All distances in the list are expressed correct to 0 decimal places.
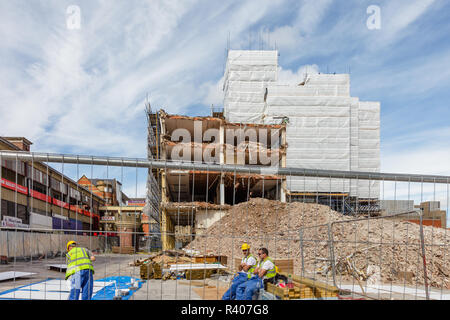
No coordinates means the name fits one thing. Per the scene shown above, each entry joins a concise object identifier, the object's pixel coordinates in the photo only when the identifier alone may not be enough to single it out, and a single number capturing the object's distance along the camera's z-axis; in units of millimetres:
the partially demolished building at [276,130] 34688
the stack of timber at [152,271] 13171
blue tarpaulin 9325
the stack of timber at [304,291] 6750
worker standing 6828
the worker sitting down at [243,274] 7191
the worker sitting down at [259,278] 6649
